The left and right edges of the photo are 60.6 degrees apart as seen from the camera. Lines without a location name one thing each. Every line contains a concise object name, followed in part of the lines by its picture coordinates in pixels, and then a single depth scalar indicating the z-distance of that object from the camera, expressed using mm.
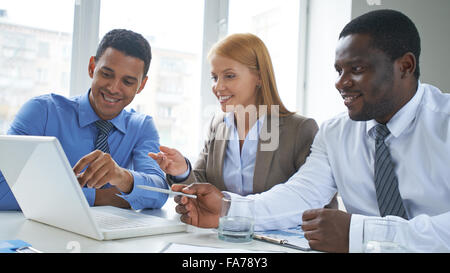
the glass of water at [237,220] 1001
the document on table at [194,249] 856
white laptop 847
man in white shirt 1282
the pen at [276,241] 961
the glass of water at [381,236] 781
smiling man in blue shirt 1689
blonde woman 1875
